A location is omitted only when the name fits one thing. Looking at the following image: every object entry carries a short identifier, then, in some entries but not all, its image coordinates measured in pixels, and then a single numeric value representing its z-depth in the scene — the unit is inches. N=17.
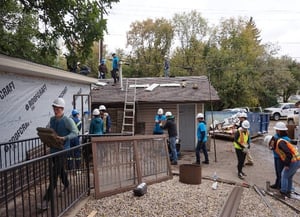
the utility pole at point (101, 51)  820.3
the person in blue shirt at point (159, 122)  451.5
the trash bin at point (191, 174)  286.7
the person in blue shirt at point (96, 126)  365.1
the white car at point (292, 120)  757.9
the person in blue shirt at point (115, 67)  636.7
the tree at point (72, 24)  284.0
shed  555.5
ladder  532.4
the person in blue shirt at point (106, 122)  433.1
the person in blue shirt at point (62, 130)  186.7
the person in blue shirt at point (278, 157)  287.9
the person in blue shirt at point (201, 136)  414.9
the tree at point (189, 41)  1397.6
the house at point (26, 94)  253.8
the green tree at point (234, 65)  1236.5
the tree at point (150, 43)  1502.2
